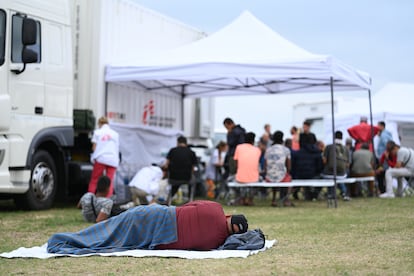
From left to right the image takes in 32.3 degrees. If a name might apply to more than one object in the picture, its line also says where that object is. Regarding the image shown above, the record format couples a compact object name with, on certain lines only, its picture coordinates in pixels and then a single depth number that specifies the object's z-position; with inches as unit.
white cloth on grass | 253.3
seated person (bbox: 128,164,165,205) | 489.7
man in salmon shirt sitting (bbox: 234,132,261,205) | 516.4
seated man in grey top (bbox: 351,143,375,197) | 652.7
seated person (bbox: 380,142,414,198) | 652.1
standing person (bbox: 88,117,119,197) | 487.8
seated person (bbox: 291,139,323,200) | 580.1
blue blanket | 262.5
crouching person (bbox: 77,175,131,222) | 358.6
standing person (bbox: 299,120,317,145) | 577.9
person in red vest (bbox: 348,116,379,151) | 702.5
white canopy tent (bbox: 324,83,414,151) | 836.6
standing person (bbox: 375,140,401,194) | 676.7
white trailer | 415.8
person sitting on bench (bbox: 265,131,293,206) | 515.8
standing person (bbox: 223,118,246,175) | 571.2
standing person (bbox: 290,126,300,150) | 738.7
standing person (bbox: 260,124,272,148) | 676.1
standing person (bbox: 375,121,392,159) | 722.8
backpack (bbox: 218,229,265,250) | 267.4
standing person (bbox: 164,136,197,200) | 513.3
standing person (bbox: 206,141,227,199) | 655.8
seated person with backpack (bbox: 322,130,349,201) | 587.8
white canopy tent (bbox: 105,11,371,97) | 501.4
